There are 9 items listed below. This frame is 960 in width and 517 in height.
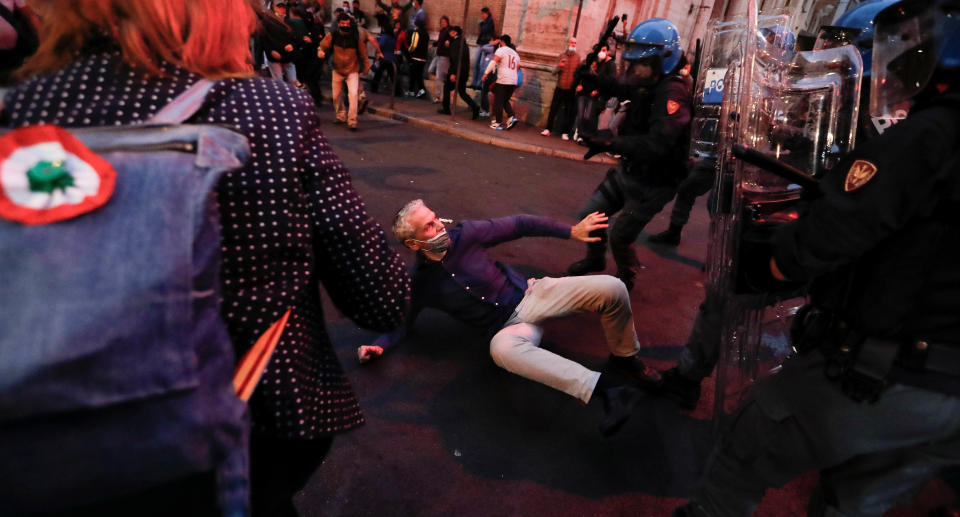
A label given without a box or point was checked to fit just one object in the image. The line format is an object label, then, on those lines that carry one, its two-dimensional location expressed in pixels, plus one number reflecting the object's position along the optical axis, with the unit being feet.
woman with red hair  2.72
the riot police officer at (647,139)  10.84
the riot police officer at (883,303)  3.68
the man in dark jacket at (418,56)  36.06
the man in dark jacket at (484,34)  34.55
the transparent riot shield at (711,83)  11.34
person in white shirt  29.43
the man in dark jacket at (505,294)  7.98
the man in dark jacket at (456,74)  32.89
